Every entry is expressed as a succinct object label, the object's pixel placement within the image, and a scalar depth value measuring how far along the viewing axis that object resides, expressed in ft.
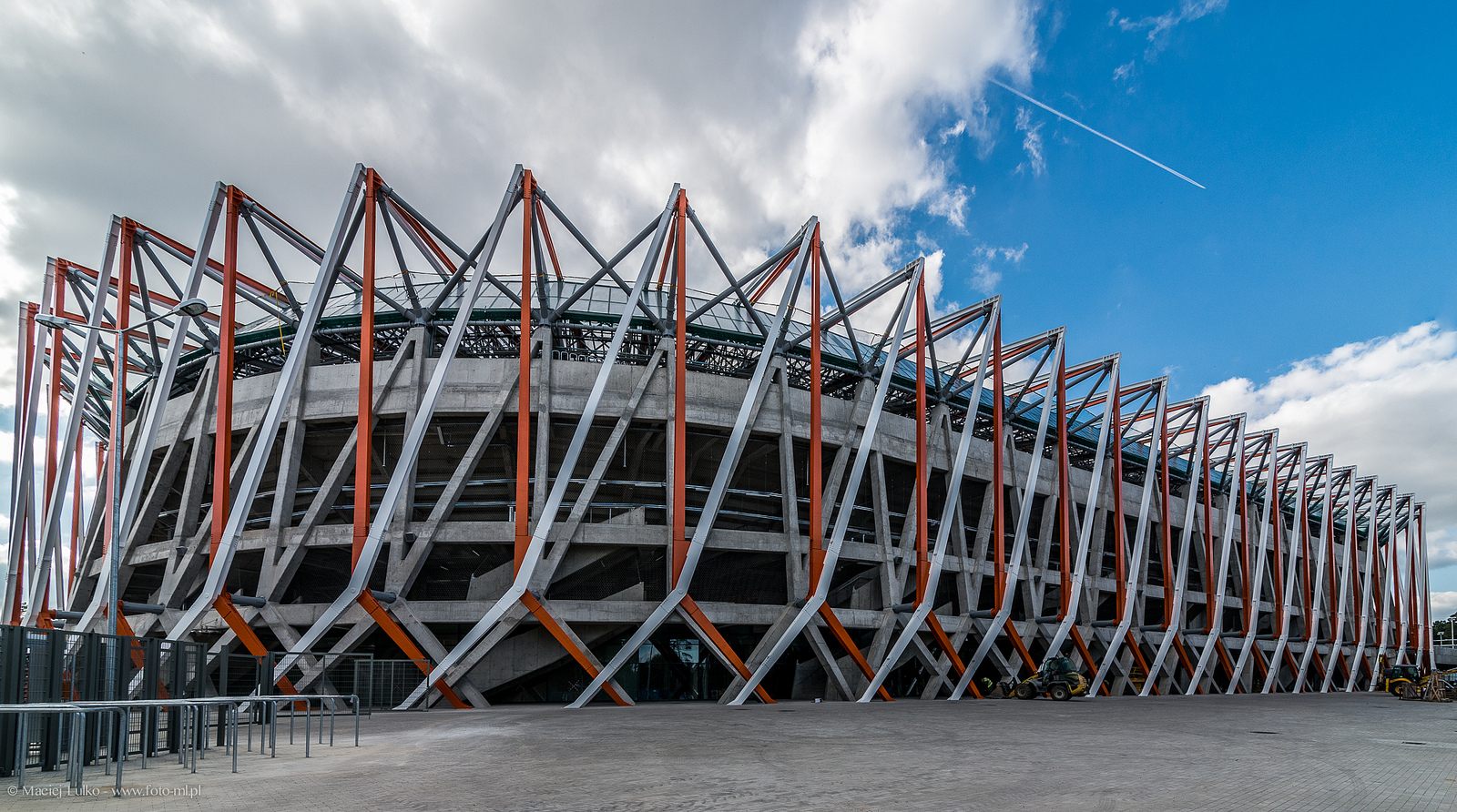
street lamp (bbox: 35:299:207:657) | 59.00
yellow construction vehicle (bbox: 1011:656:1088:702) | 108.37
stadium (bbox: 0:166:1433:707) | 91.40
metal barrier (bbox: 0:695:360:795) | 32.76
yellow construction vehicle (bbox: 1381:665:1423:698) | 123.24
